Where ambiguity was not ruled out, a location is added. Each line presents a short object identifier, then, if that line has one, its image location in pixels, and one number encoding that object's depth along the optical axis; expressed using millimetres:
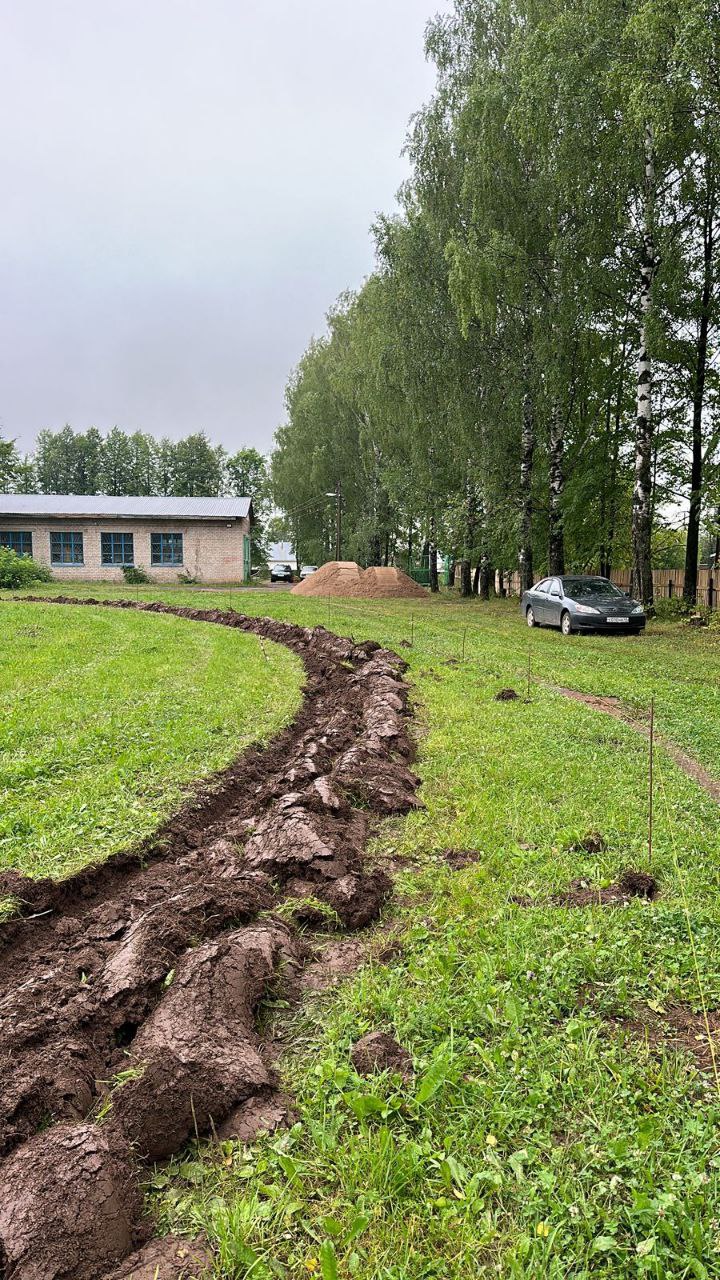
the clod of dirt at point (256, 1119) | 2023
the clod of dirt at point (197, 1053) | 2012
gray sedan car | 14820
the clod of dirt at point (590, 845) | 3742
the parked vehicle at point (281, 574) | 46281
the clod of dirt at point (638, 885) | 3291
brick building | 33562
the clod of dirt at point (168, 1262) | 1636
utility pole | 39644
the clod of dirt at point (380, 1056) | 2201
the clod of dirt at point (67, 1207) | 1629
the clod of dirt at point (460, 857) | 3652
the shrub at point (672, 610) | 16875
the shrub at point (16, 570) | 24578
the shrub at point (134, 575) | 32875
